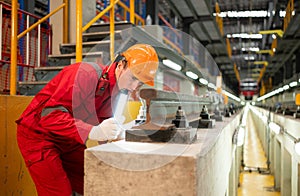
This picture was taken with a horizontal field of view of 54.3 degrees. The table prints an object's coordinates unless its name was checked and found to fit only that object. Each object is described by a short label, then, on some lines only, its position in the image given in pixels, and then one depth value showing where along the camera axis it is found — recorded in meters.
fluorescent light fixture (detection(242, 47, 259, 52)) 15.61
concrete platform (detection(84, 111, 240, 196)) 1.04
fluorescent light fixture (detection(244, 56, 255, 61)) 18.65
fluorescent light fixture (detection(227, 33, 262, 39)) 12.55
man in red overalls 1.60
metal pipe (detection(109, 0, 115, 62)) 3.60
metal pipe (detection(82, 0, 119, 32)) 3.49
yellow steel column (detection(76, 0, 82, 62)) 3.16
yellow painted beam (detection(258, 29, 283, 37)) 8.01
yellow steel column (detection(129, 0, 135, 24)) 4.27
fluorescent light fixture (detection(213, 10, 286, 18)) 9.73
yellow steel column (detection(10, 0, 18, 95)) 2.69
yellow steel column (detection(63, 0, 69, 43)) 4.32
